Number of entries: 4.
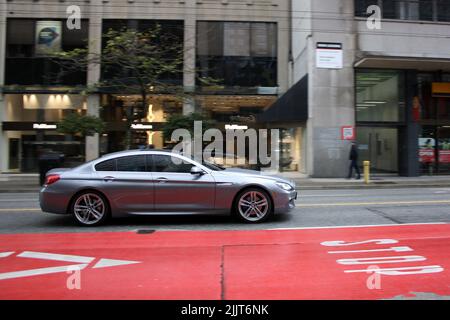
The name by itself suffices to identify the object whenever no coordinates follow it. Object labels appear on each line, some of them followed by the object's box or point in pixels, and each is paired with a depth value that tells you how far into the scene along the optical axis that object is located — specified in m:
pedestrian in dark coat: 19.88
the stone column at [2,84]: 23.77
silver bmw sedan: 7.95
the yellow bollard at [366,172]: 18.51
